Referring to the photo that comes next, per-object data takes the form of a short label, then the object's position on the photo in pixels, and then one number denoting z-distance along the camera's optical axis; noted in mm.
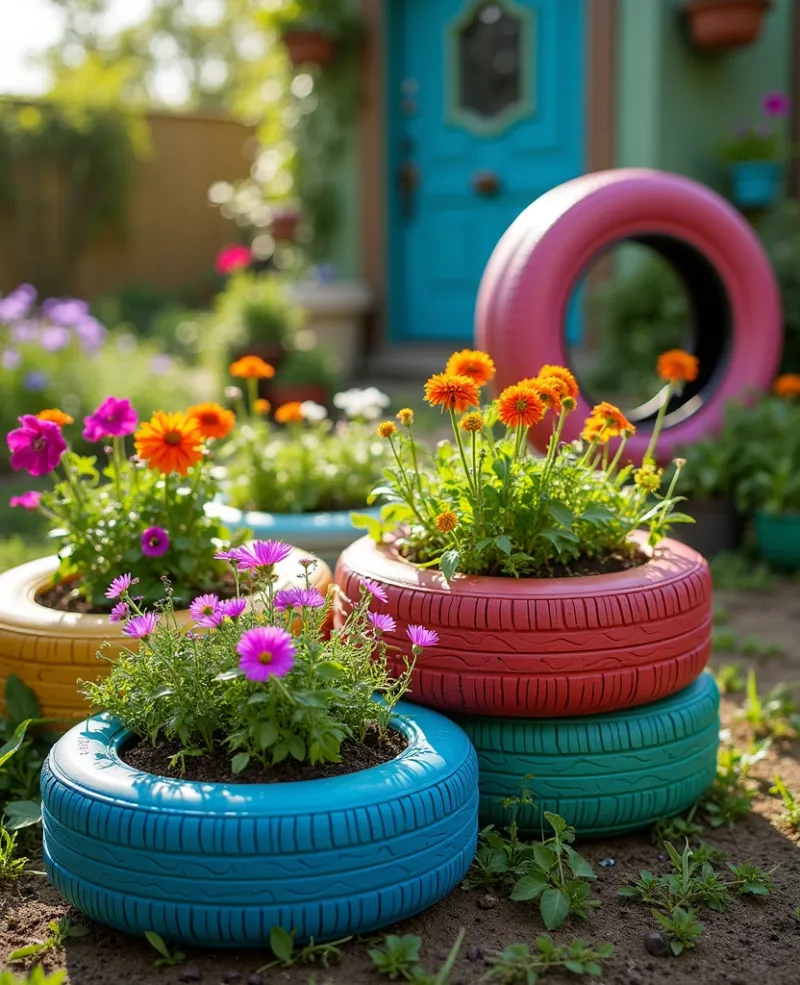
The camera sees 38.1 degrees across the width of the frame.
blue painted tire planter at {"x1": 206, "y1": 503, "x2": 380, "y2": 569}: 3244
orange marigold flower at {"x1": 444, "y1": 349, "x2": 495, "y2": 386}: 2418
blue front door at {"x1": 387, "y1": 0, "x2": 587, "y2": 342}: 7957
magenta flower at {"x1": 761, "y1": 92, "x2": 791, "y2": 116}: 7590
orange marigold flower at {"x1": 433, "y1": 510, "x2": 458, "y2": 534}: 2229
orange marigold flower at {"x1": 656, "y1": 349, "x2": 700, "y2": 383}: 3074
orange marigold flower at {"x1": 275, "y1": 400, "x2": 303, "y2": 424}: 3436
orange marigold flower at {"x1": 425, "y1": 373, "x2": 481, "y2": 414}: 2254
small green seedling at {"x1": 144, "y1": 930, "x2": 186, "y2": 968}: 1859
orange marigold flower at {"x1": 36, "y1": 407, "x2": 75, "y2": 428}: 2614
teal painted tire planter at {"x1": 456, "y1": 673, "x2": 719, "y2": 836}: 2287
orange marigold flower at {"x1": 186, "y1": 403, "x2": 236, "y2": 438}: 2621
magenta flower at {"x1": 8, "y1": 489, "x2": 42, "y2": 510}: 2711
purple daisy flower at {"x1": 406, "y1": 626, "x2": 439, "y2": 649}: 2125
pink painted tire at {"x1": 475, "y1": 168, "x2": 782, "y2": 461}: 4223
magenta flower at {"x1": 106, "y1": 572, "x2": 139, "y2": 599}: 2146
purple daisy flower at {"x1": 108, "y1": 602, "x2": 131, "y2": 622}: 2123
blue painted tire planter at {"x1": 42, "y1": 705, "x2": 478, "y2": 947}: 1805
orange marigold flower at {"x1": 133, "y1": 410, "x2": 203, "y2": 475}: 2467
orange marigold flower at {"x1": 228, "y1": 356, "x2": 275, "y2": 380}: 3082
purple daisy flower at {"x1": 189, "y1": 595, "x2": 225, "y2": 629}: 1988
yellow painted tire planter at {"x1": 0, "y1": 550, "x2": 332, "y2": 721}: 2379
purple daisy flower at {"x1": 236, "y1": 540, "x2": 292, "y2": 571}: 2031
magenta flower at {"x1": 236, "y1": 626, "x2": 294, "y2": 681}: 1796
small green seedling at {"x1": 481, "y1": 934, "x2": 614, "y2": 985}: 1859
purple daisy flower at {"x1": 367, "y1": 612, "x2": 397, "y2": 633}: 2084
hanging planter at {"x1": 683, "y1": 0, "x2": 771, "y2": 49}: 7164
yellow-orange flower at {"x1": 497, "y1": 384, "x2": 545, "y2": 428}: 2248
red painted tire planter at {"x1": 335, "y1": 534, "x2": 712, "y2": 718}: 2225
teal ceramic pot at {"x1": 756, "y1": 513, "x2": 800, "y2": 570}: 4367
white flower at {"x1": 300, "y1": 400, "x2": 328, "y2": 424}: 3685
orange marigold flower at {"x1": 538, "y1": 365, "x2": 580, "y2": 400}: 2432
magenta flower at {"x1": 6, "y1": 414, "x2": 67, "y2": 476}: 2507
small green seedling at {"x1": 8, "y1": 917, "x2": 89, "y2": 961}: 1932
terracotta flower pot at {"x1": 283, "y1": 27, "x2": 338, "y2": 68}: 8293
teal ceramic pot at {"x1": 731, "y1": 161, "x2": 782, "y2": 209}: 7500
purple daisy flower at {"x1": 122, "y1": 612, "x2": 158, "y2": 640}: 2047
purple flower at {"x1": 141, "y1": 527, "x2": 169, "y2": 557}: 2520
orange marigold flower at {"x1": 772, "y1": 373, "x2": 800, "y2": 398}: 4844
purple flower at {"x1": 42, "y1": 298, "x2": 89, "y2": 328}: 6426
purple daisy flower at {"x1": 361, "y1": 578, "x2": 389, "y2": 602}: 2198
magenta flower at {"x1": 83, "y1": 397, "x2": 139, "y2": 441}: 2674
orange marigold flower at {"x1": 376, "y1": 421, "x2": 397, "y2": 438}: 2291
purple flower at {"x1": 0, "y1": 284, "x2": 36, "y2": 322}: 6281
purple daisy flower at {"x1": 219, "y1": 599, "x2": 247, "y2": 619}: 1985
